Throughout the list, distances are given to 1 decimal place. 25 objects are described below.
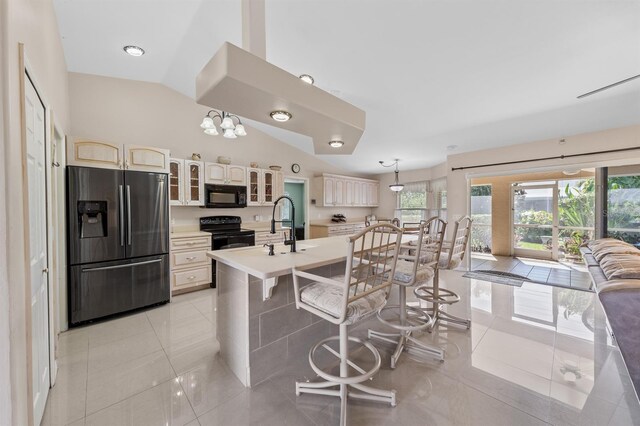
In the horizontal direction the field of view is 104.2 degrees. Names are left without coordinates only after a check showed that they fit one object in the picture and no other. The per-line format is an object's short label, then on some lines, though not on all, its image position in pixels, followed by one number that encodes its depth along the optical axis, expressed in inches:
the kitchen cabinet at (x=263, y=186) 188.1
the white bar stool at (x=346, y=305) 54.4
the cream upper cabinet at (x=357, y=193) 272.8
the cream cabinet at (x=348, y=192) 261.7
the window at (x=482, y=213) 262.4
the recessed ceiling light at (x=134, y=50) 116.5
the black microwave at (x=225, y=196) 164.9
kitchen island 68.8
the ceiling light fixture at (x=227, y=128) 120.5
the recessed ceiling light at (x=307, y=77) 114.5
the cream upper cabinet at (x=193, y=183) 155.4
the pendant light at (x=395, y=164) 220.2
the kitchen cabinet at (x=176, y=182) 150.4
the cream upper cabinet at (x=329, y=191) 240.5
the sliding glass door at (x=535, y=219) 226.2
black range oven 158.6
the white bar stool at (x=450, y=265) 101.4
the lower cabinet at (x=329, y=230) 235.9
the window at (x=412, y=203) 264.4
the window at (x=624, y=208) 151.7
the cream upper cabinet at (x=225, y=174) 165.2
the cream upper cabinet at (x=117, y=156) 108.0
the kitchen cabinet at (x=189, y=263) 141.9
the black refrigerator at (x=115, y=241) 105.4
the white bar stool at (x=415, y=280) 77.2
